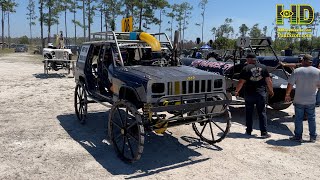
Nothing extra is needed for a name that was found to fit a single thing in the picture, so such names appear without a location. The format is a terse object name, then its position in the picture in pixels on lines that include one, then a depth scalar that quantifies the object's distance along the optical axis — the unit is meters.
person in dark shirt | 4.95
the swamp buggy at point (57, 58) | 13.42
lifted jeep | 3.70
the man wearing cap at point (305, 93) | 4.73
